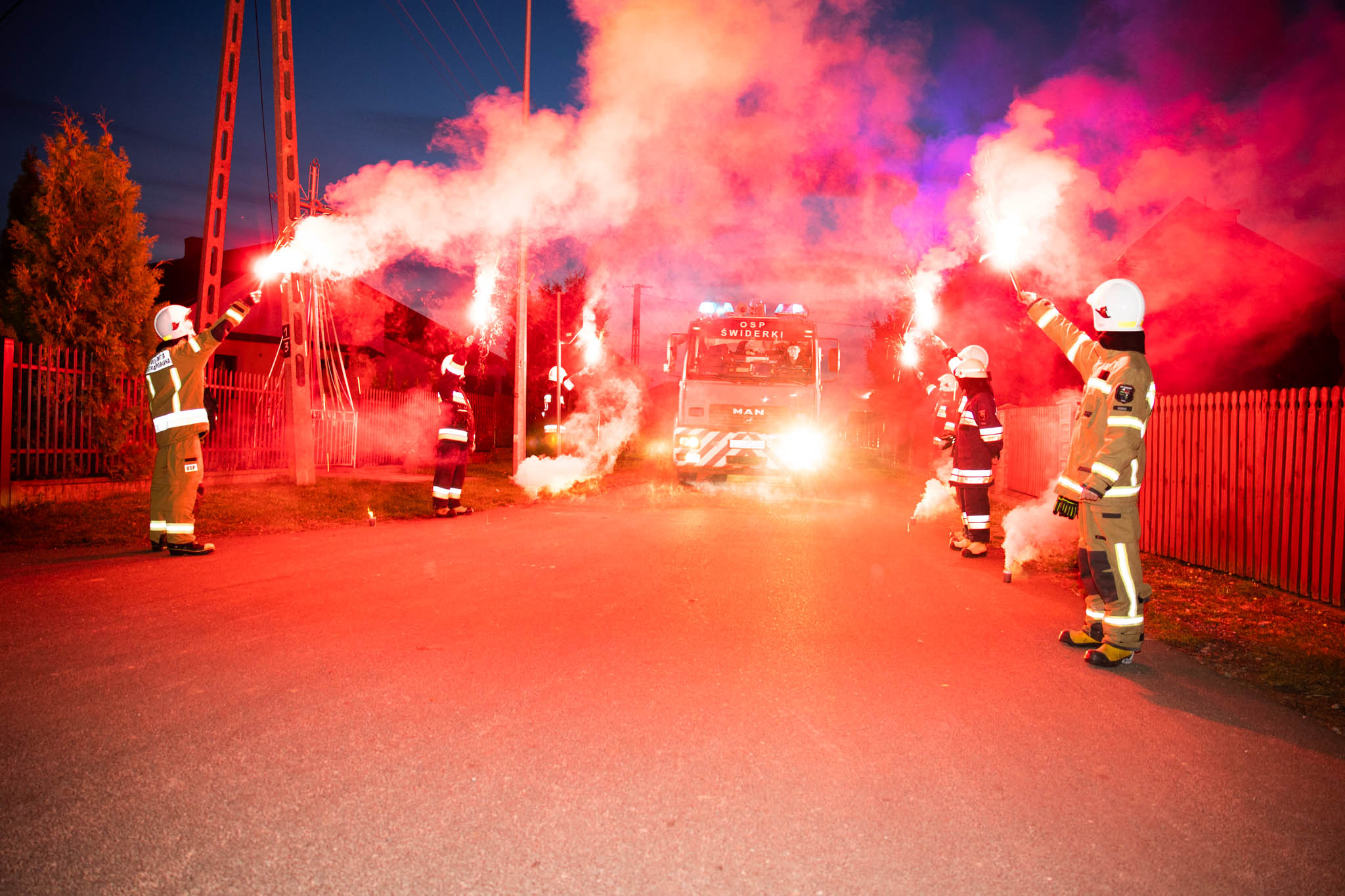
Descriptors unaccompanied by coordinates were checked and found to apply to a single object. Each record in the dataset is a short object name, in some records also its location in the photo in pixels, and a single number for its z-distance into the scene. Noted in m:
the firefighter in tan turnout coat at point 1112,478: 5.04
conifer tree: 11.79
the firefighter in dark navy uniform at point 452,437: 12.13
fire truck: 16.52
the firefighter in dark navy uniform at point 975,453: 9.17
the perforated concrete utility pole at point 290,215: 13.05
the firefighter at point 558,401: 26.15
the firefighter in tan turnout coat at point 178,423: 7.96
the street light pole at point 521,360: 18.70
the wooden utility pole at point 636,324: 44.72
